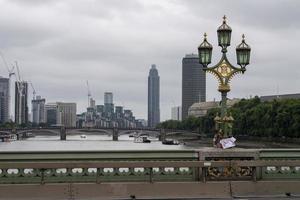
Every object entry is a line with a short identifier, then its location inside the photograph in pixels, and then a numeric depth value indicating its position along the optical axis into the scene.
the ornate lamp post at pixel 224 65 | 21.47
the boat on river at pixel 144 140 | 192.66
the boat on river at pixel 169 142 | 172.70
